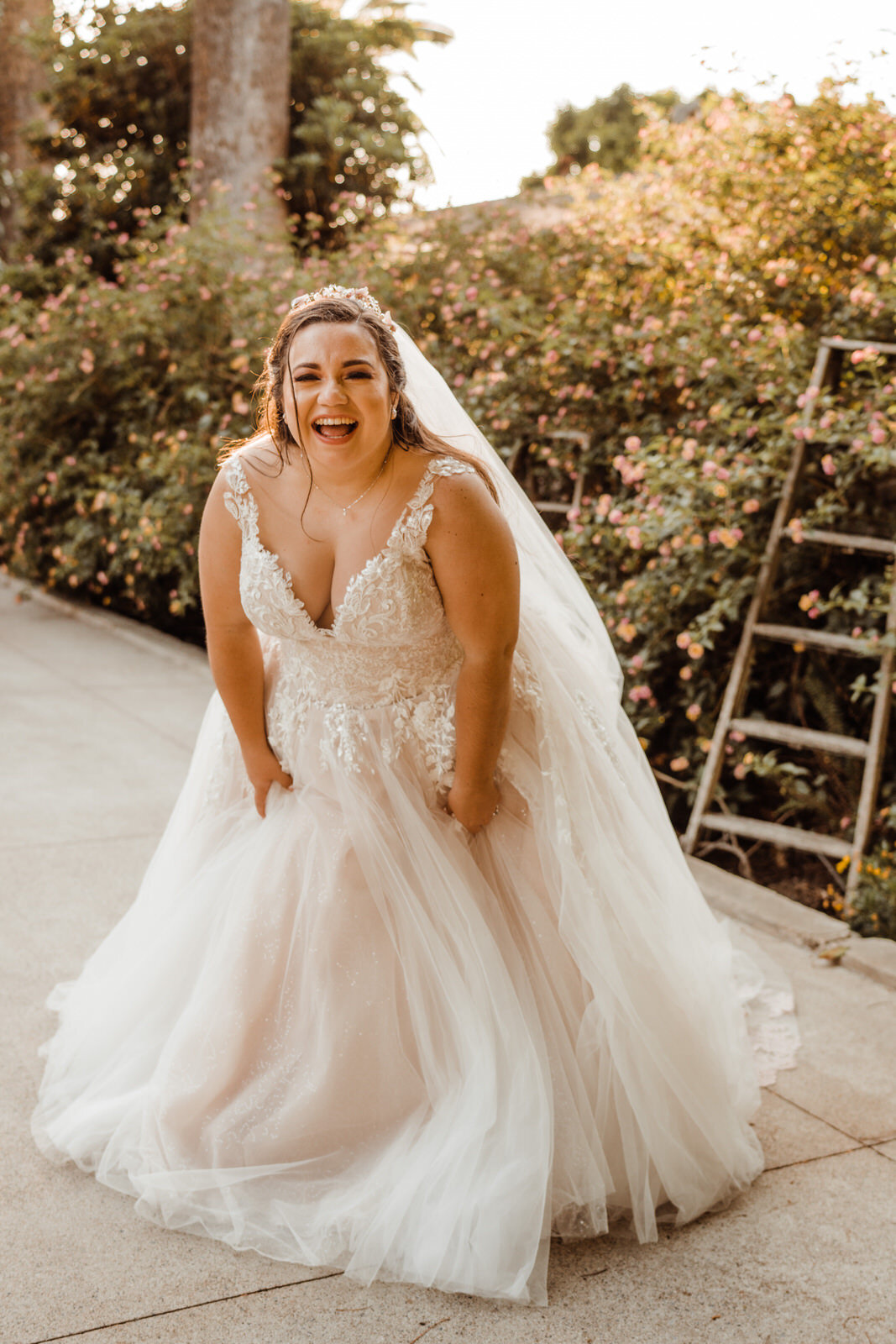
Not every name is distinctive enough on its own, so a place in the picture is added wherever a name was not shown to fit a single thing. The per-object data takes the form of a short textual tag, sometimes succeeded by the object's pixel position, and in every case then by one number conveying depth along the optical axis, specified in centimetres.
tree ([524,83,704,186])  2809
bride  223
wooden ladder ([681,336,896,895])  401
